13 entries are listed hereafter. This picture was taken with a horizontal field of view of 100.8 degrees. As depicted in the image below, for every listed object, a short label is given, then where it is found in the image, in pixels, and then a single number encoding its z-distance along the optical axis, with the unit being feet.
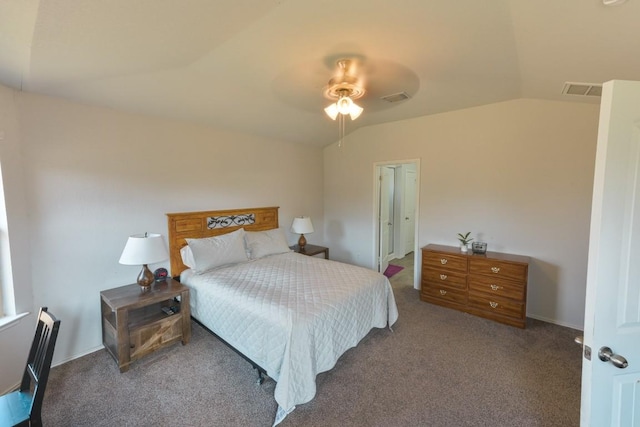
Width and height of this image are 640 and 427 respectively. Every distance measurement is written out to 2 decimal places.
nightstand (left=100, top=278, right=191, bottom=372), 7.25
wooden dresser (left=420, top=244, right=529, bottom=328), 9.57
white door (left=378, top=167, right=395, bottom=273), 15.37
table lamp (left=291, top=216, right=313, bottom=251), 13.82
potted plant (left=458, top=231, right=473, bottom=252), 11.04
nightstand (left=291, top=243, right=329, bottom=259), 13.95
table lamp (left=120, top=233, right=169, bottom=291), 7.66
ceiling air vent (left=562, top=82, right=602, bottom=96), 7.41
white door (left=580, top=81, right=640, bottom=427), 3.11
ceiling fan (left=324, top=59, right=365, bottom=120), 6.74
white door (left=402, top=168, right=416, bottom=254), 19.62
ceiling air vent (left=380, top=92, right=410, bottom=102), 8.87
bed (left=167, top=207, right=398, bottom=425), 6.09
